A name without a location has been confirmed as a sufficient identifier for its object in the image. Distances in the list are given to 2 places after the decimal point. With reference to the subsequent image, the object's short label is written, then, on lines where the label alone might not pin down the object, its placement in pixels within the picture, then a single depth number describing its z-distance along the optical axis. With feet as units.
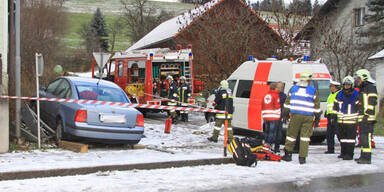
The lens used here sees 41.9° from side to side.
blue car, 32.65
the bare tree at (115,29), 272.51
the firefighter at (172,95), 55.47
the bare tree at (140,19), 225.76
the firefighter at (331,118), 37.50
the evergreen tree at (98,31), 245.98
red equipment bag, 32.83
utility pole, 33.70
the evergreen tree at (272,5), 67.51
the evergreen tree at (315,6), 77.01
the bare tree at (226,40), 67.56
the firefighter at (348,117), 33.83
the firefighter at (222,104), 39.91
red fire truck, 60.13
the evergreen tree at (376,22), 90.87
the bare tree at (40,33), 63.36
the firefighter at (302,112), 32.14
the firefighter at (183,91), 55.93
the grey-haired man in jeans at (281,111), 36.37
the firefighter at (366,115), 32.45
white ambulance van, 40.98
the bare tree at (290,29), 65.26
